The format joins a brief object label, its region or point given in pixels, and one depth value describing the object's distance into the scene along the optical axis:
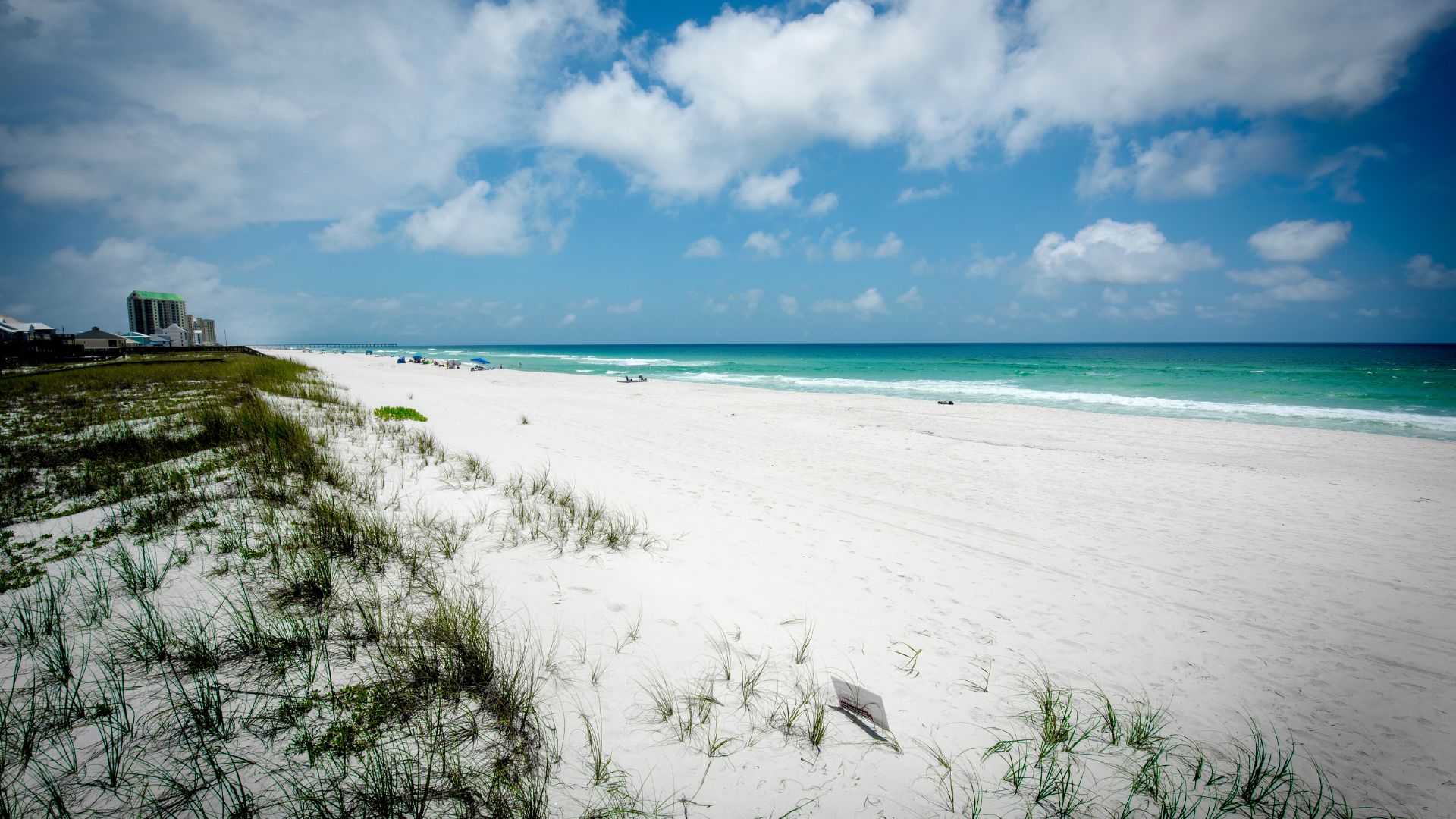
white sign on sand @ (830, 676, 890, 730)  3.15
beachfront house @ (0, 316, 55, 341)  51.78
